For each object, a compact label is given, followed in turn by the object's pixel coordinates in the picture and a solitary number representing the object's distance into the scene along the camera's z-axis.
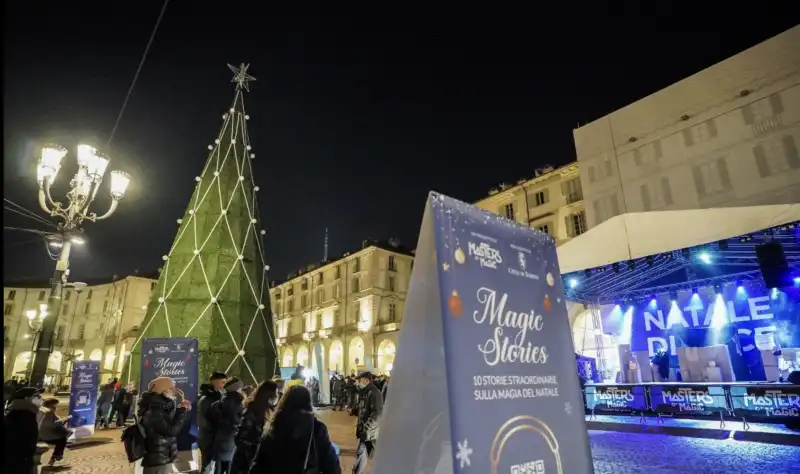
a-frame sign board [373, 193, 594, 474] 2.08
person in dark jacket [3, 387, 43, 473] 3.82
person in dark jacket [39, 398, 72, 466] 7.68
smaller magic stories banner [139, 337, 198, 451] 7.38
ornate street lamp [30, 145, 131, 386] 7.55
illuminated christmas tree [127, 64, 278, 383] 8.73
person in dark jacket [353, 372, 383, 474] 6.52
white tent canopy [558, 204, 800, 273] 11.42
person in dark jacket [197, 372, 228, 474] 5.94
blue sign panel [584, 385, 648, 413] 12.84
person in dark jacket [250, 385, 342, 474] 3.17
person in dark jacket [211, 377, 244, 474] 5.81
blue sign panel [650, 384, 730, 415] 11.38
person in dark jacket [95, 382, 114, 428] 14.91
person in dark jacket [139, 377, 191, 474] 4.80
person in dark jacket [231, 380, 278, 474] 4.16
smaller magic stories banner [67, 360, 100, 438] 11.66
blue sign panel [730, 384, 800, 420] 10.04
